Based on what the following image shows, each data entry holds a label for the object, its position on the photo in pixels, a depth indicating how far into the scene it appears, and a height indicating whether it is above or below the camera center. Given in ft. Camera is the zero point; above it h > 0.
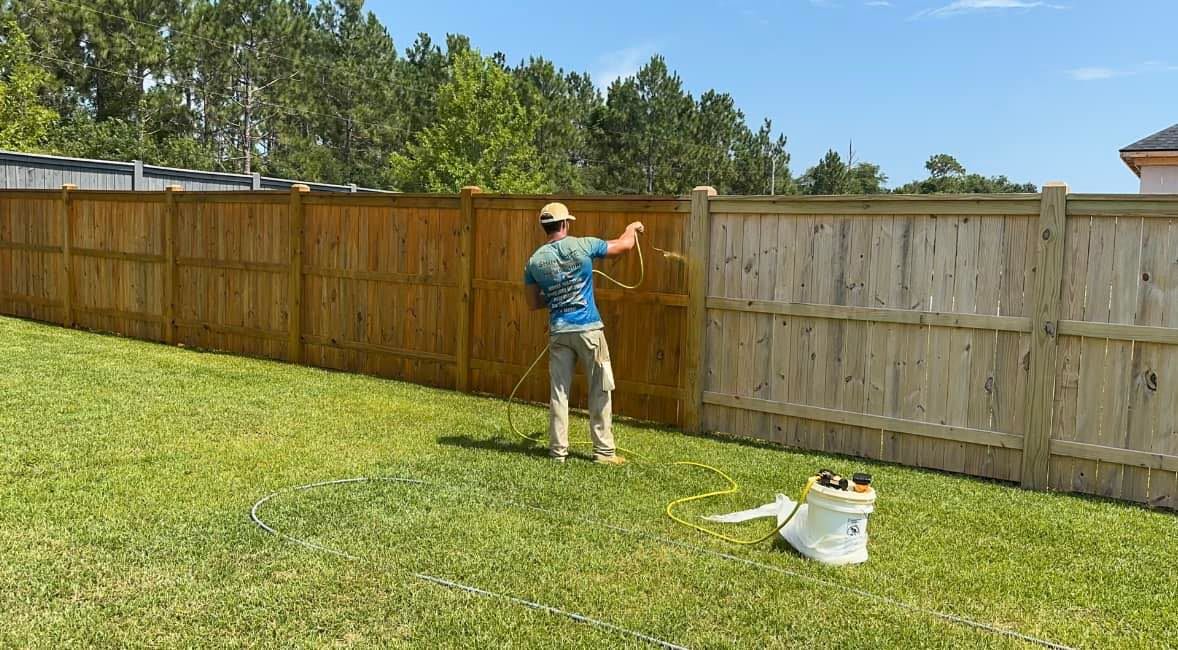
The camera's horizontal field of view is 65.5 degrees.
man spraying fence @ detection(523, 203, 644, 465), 19.44 -1.42
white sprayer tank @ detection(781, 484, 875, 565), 13.41 -3.76
